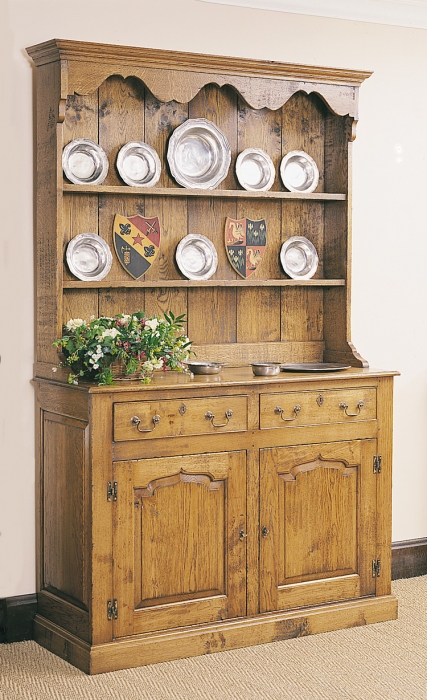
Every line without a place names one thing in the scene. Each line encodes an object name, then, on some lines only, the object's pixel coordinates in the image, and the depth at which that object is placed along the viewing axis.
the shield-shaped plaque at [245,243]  4.03
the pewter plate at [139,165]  3.77
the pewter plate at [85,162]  3.65
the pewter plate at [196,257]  3.91
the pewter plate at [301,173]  4.12
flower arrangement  3.36
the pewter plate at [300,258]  4.14
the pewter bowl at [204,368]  3.67
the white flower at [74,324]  3.47
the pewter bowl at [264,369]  3.67
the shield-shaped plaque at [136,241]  3.80
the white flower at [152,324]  3.46
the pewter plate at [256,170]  4.01
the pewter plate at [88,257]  3.69
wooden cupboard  3.40
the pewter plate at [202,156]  3.89
